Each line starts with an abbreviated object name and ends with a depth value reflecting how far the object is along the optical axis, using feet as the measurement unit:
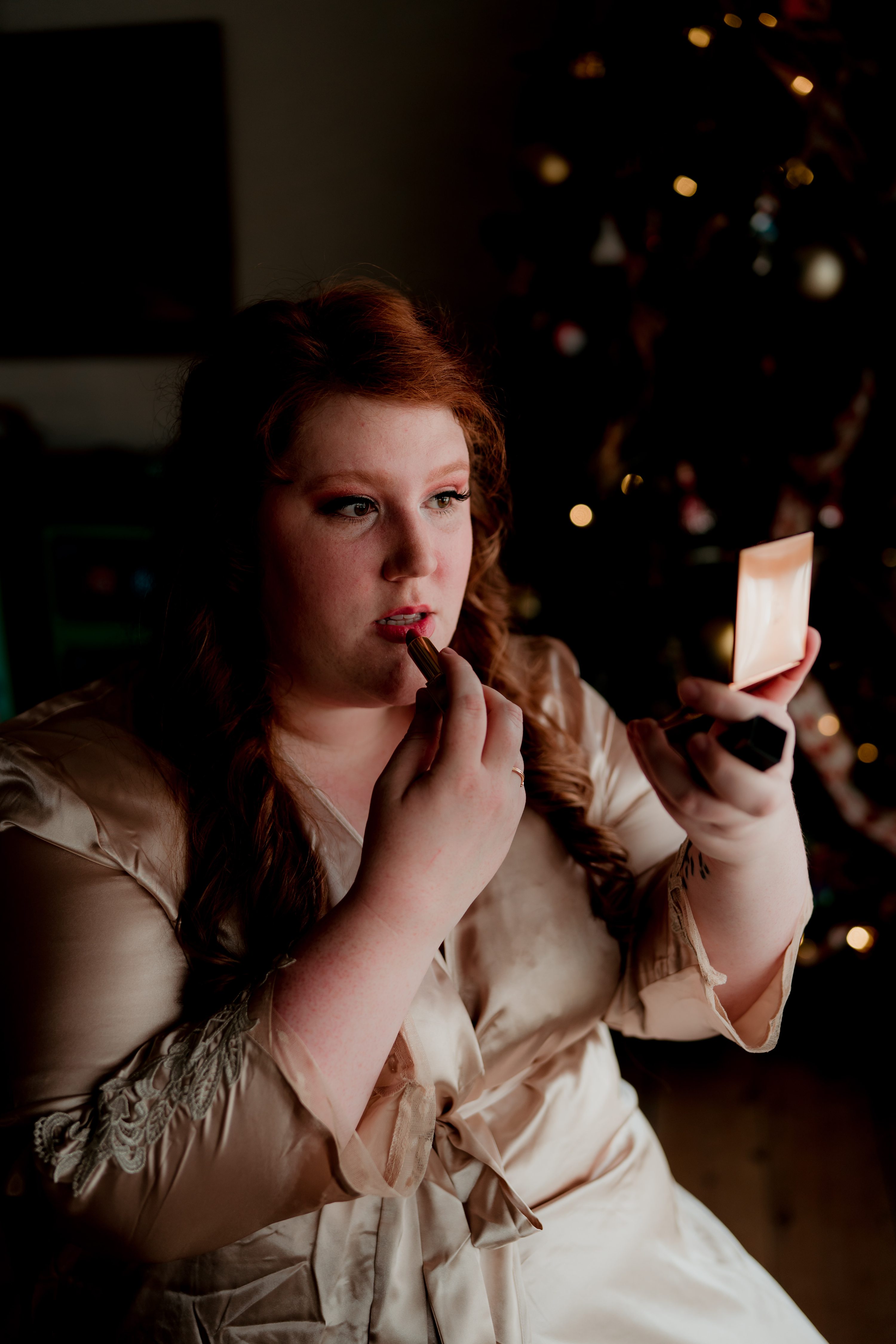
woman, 2.17
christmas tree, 4.72
